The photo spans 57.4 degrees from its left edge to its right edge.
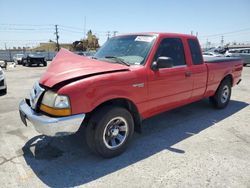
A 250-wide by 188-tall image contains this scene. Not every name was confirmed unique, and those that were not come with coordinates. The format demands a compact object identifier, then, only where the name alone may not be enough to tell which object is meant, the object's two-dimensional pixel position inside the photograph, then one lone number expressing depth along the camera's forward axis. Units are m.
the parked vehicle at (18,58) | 28.26
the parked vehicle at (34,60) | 24.97
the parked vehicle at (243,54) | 20.75
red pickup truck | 2.95
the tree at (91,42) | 51.21
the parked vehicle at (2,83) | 7.53
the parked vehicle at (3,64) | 20.53
